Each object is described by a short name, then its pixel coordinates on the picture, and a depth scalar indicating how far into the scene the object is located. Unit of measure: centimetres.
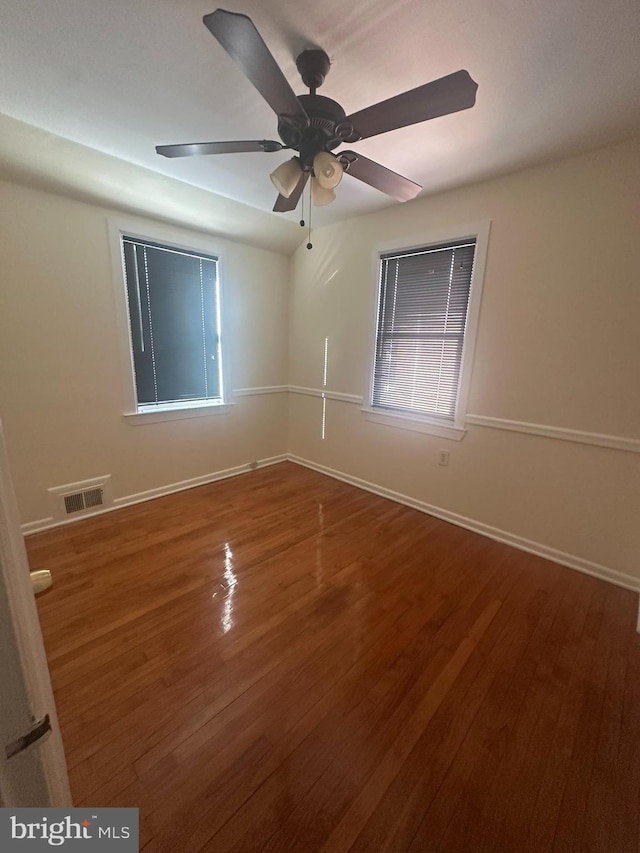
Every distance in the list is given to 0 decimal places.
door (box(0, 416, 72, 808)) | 44
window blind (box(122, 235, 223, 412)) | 279
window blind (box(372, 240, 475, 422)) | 259
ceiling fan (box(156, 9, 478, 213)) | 101
